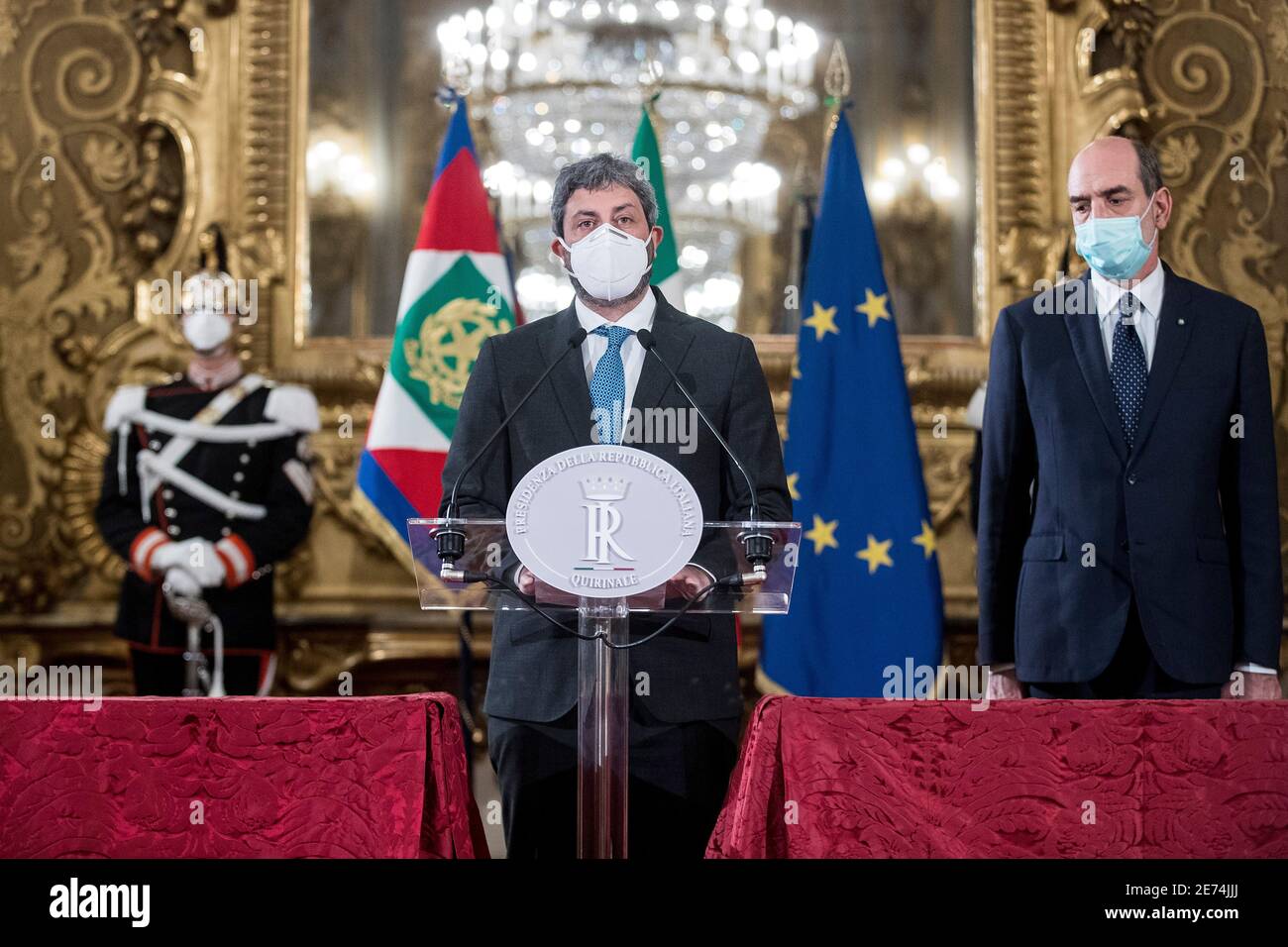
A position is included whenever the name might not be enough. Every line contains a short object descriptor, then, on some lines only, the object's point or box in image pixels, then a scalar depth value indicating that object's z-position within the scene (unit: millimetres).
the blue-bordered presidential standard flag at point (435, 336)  4371
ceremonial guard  4219
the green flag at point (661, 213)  4539
